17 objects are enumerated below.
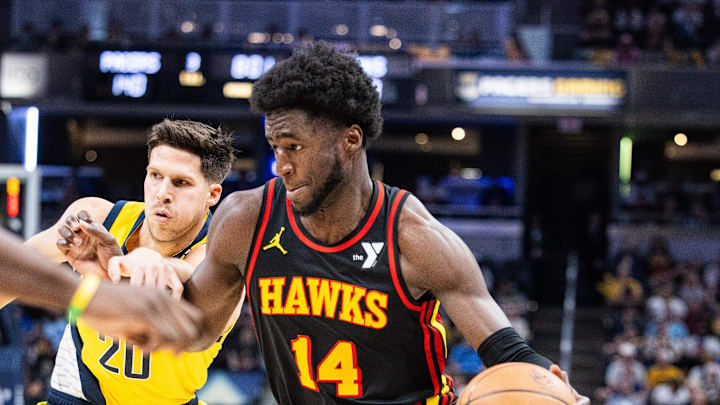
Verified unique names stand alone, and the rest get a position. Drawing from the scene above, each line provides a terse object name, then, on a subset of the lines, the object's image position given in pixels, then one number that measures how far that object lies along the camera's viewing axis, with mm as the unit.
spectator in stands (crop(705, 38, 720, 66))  13789
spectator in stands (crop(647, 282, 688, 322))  11805
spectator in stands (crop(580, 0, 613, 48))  14805
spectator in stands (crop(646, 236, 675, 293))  13008
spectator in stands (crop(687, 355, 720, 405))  10070
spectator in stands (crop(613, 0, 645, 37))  15508
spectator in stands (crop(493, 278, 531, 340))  12165
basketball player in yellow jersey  3775
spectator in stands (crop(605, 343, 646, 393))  10566
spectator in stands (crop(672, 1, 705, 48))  14945
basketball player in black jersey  3109
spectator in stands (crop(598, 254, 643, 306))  12469
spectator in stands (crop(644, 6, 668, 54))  14948
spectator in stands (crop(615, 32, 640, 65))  13952
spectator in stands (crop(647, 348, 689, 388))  10516
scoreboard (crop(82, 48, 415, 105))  12328
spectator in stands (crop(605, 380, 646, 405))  10320
